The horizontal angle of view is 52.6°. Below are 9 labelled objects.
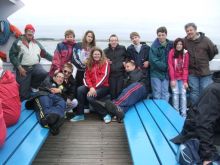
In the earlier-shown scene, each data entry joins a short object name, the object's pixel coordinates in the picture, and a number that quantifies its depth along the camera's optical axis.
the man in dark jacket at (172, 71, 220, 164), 1.70
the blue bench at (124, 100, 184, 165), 1.96
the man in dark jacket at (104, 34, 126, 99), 3.58
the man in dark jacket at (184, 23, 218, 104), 3.70
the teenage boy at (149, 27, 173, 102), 3.69
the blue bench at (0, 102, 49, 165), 1.94
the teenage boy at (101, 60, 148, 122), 3.15
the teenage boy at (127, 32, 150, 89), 3.83
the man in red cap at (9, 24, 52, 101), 3.82
